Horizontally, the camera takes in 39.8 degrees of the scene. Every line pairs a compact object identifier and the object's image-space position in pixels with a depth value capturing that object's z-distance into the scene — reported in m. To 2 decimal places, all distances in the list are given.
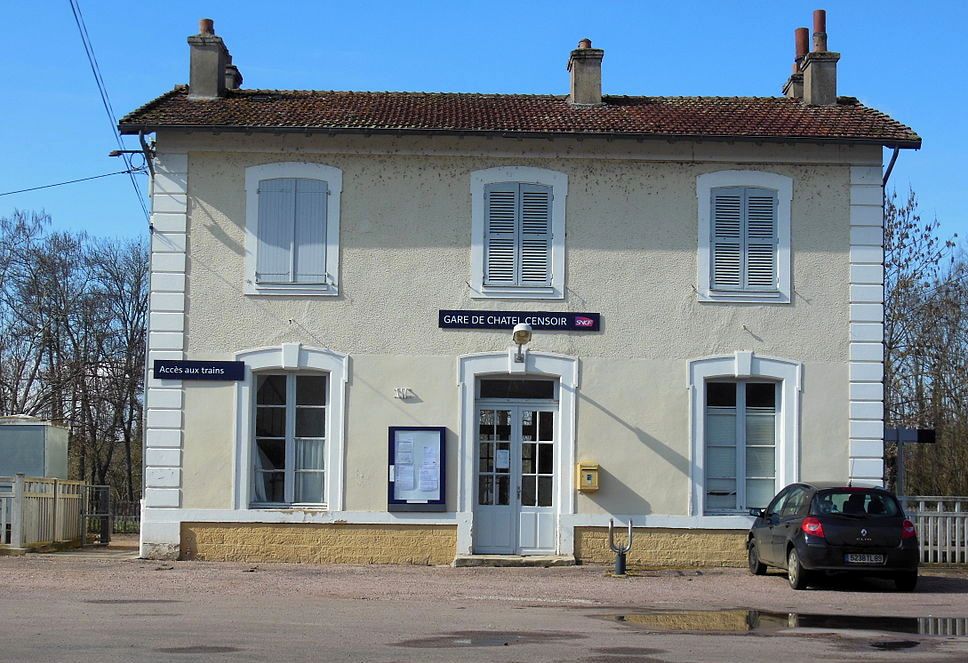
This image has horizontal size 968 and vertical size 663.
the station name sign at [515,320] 19.14
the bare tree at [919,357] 35.62
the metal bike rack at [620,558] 17.69
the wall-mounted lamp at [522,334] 18.45
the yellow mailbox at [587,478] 18.95
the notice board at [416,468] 18.95
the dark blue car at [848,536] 15.64
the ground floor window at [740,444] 19.39
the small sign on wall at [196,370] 18.94
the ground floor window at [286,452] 19.17
